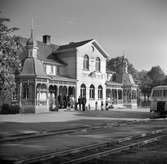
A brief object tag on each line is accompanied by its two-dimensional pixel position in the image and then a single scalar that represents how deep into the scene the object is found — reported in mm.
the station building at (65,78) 29125
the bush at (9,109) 27122
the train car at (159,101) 25516
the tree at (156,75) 67650
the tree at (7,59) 19006
